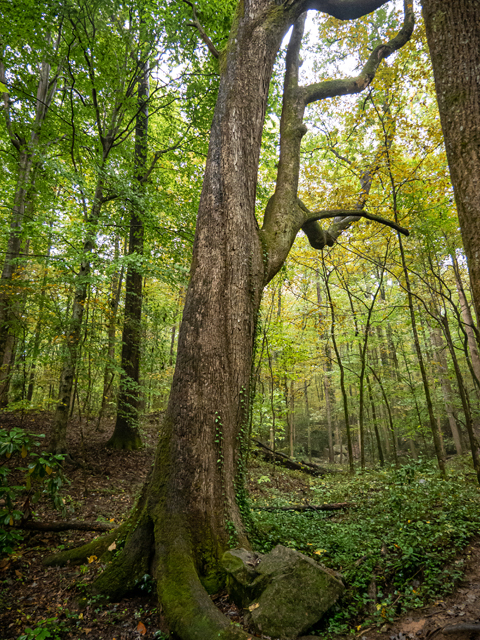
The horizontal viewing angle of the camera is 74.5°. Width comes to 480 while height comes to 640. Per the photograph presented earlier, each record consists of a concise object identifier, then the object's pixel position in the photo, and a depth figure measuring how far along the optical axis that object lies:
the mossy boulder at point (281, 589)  2.36
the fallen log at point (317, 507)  5.21
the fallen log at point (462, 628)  1.93
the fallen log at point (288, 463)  10.63
